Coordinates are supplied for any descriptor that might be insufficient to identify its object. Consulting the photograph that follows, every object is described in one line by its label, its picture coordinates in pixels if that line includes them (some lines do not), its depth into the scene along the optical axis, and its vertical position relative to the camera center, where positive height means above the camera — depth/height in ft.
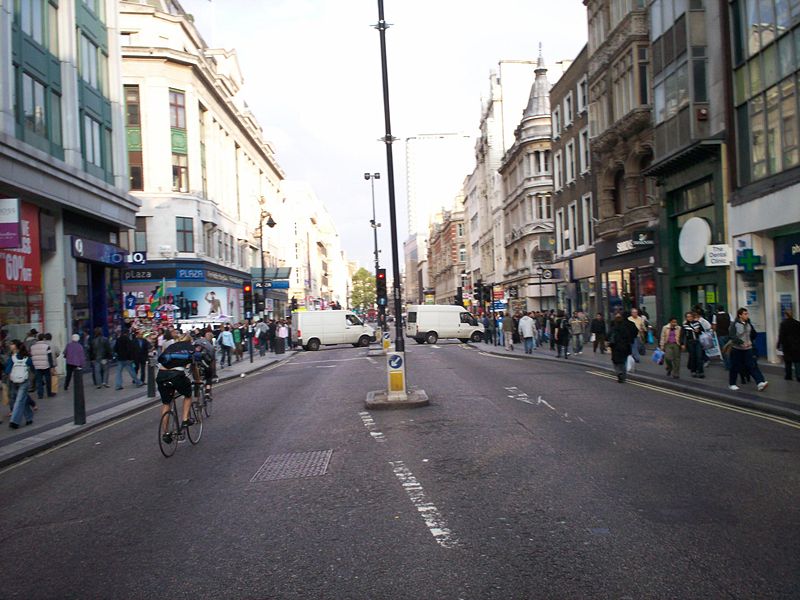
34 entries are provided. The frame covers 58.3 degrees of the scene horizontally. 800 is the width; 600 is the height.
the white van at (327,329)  141.69 -3.12
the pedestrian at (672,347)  56.75 -3.75
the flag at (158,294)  141.54 +5.14
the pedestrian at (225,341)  97.91 -3.29
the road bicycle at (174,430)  32.83 -5.29
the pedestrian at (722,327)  60.59 -2.46
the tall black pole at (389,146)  50.03 +11.66
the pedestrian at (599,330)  89.71 -3.41
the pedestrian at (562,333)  87.86 -3.56
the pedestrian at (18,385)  44.19 -3.74
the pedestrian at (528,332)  98.48 -3.65
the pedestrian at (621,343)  57.00 -3.31
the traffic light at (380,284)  67.97 +2.61
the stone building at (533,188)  162.61 +27.18
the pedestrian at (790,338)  47.16 -2.82
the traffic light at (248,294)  105.70 +3.29
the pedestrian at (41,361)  60.08 -3.09
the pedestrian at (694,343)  55.98 -3.56
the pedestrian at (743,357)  45.85 -3.89
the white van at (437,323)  146.30 -2.92
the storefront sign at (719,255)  67.00 +4.04
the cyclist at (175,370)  33.09 -2.39
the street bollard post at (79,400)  45.29 -4.88
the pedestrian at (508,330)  110.52 -3.76
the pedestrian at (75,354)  63.31 -2.74
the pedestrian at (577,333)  92.73 -3.81
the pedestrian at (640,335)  71.35 -4.06
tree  491.22 +14.62
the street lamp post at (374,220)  163.53 +23.01
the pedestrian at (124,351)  68.69 -2.90
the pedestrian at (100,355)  70.74 -3.36
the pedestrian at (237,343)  113.86 -4.32
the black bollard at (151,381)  60.85 -5.27
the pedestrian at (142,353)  71.45 -3.33
